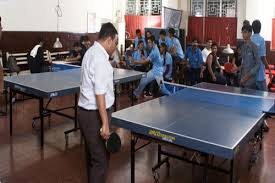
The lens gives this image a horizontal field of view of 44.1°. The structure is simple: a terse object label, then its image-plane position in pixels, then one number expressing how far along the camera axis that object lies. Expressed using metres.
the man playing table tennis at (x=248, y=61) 4.65
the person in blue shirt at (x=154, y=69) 7.11
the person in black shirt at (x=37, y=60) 7.79
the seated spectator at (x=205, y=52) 8.87
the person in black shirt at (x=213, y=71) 6.84
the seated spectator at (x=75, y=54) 8.20
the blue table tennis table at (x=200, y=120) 2.56
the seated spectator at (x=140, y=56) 8.03
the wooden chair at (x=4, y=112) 6.11
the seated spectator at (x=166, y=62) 7.45
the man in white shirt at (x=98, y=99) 2.60
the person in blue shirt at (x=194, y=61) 7.73
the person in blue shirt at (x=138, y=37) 9.71
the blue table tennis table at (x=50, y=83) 4.30
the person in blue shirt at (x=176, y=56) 8.68
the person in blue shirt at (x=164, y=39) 8.67
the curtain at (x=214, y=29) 11.73
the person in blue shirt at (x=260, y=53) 4.89
